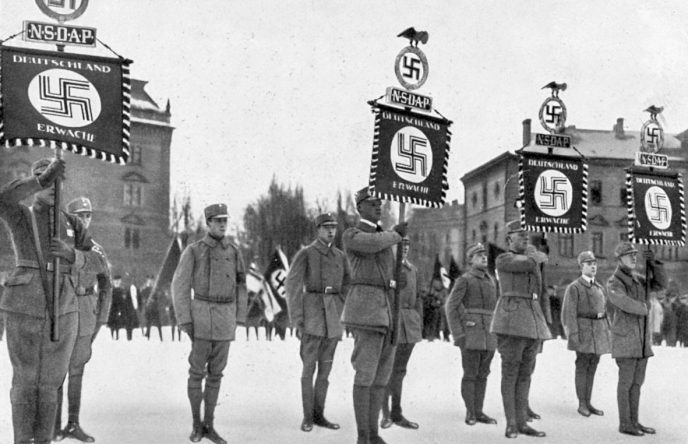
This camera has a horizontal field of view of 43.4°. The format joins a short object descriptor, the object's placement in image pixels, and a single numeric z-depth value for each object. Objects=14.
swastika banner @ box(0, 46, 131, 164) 6.34
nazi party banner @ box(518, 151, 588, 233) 9.91
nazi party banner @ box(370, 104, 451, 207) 7.80
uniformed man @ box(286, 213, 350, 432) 8.59
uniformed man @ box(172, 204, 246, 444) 7.53
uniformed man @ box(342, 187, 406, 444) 6.97
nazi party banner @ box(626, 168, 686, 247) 9.84
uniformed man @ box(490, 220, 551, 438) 8.20
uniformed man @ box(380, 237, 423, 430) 8.86
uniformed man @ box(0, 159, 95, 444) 5.71
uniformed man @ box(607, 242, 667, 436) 8.63
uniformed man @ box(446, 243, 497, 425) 9.21
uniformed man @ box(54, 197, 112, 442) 7.48
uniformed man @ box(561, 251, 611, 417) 9.98
